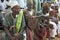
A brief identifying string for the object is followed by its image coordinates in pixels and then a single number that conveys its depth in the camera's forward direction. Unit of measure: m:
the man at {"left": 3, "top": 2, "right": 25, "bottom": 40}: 1.42
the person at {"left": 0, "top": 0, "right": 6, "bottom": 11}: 1.89
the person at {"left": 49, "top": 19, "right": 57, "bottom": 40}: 1.82
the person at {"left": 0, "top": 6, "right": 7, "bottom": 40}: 1.47
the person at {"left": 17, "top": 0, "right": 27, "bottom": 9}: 2.26
